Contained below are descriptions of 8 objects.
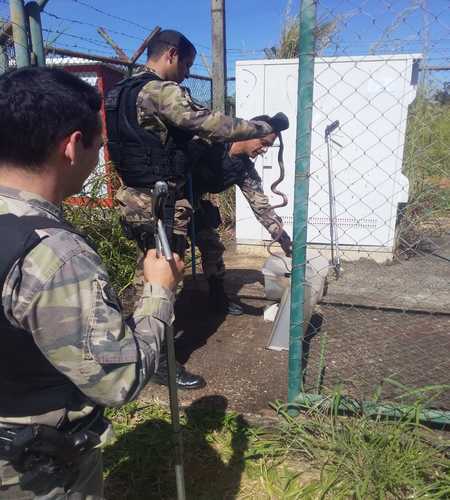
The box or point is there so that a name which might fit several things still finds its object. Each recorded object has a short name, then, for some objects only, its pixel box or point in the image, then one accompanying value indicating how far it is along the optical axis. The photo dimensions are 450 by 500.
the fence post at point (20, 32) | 2.80
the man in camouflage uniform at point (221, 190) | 3.30
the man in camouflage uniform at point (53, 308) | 0.95
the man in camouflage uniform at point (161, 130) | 2.56
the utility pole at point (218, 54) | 5.92
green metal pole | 1.89
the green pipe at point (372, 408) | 2.09
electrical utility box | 4.62
